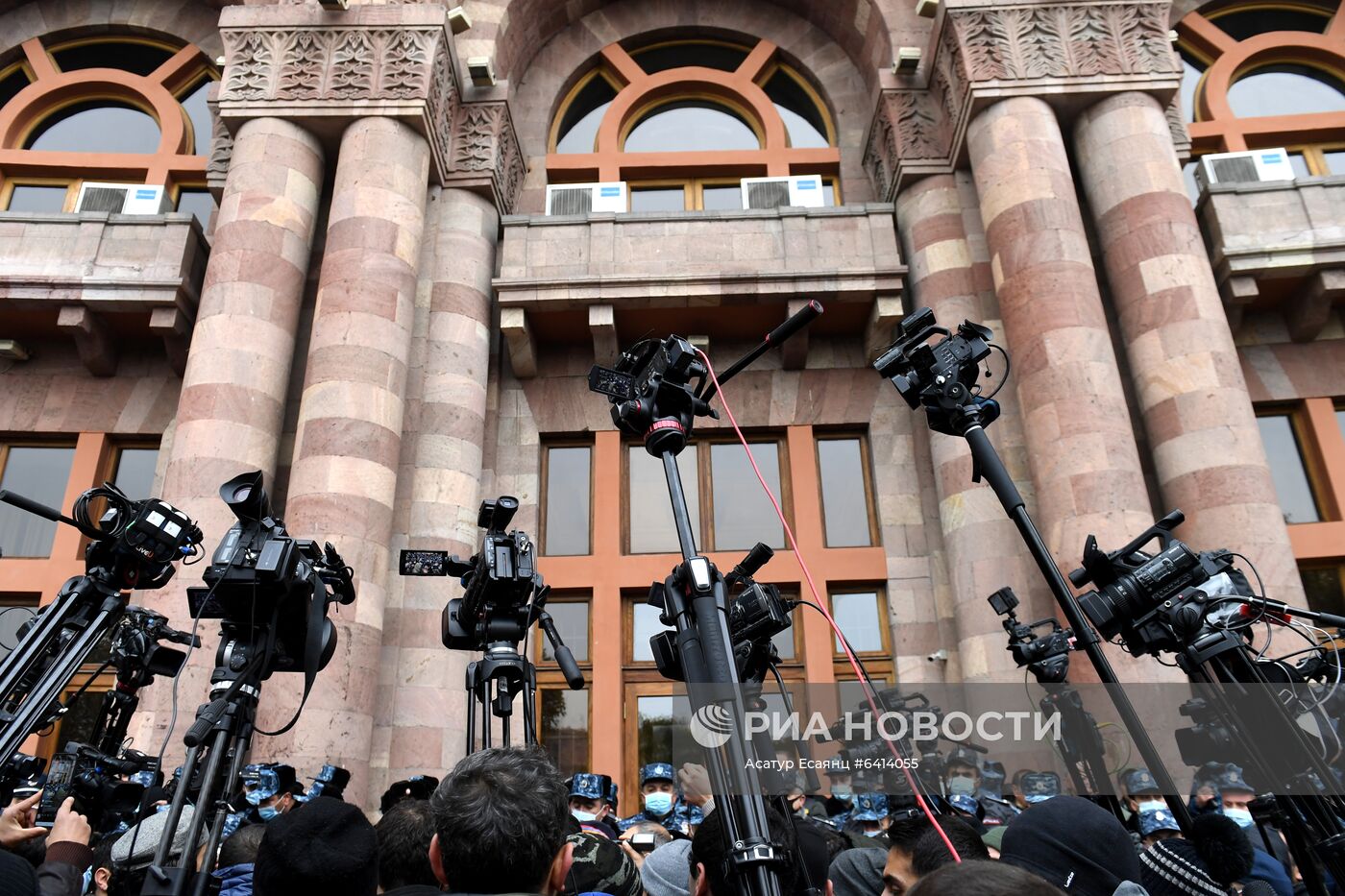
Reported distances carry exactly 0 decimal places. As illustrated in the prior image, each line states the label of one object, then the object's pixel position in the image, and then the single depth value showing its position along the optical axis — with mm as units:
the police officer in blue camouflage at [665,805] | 7055
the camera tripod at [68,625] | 5398
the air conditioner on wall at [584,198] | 15984
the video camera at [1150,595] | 4570
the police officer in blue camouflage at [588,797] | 7414
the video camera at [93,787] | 5445
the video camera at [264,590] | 4777
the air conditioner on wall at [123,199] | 15750
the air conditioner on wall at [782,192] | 15852
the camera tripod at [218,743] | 3427
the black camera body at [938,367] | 5293
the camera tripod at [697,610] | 3213
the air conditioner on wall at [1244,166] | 14930
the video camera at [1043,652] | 7145
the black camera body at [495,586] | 6383
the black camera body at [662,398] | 4605
